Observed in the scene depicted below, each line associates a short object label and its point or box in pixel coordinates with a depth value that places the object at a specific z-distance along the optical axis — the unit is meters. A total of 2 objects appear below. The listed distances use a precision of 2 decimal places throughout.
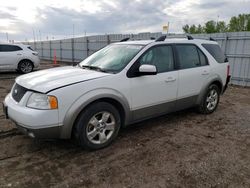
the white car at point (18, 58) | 10.77
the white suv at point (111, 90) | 2.90
